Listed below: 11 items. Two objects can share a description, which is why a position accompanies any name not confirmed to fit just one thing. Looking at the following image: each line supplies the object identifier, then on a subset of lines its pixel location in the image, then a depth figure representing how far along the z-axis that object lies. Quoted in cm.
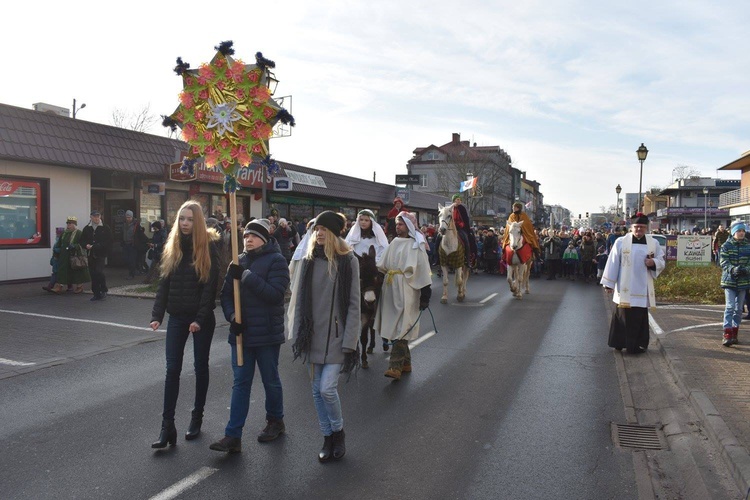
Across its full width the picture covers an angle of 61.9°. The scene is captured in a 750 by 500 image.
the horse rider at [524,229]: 1597
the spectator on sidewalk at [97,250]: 1352
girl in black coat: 504
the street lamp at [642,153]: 2443
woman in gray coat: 484
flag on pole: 3348
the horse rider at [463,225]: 1443
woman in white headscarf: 777
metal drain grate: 530
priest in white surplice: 865
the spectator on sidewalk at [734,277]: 891
